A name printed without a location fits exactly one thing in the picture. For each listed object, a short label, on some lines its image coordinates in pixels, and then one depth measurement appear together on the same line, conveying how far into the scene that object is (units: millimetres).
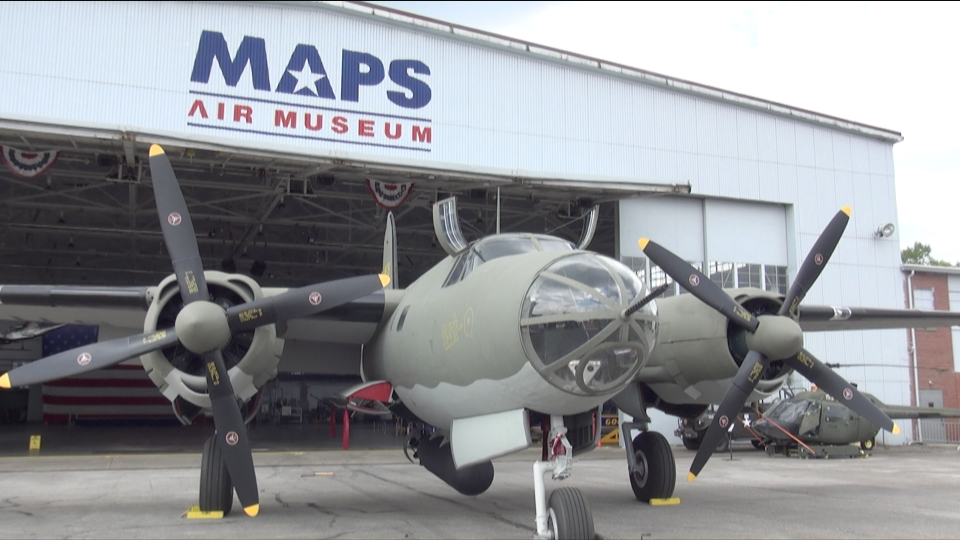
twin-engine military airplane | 7105
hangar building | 18391
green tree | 71938
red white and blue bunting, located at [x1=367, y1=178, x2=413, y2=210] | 19688
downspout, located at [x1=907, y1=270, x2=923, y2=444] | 26812
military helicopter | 22000
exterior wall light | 26156
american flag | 32094
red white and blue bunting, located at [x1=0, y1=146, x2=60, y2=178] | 16906
